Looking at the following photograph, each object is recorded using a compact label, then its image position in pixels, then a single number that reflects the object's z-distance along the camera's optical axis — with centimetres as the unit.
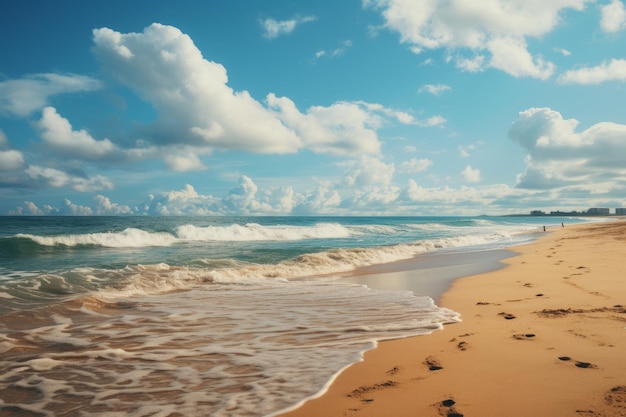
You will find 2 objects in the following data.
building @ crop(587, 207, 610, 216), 16600
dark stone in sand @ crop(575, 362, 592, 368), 365
